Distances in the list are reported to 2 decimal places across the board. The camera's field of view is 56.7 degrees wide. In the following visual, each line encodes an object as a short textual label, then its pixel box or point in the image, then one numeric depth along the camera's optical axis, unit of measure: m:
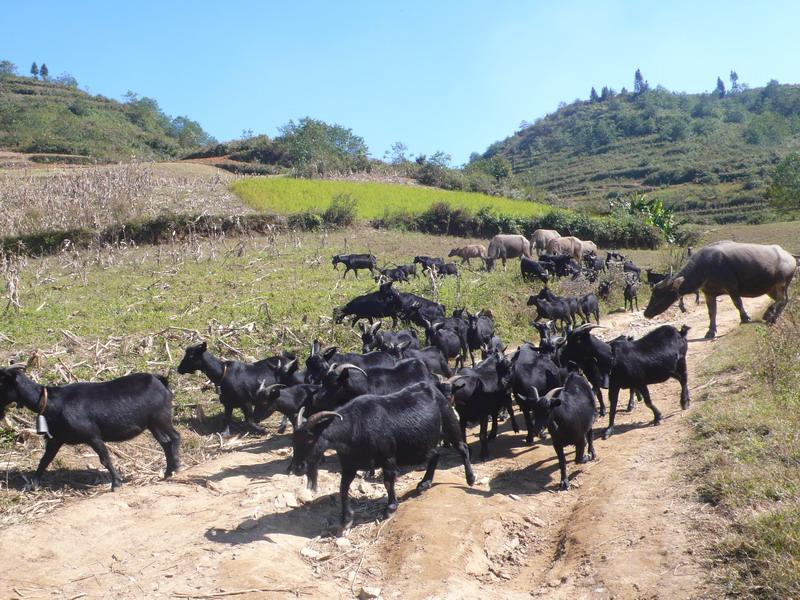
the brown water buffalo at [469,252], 29.00
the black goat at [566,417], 8.51
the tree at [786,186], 50.88
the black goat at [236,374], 10.91
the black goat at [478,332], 14.14
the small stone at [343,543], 7.43
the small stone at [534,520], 7.72
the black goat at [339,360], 11.07
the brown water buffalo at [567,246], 29.50
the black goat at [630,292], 19.27
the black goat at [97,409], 8.74
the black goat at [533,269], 21.47
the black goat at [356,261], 23.11
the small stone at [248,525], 7.69
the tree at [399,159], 62.00
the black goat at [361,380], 9.38
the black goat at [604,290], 20.59
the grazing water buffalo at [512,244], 29.44
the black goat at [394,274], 20.65
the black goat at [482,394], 9.76
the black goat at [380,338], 13.06
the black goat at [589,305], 17.52
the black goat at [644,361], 10.26
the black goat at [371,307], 15.43
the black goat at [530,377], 9.86
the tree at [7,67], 112.79
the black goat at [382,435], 7.65
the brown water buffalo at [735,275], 15.00
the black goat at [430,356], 11.60
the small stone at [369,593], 6.43
